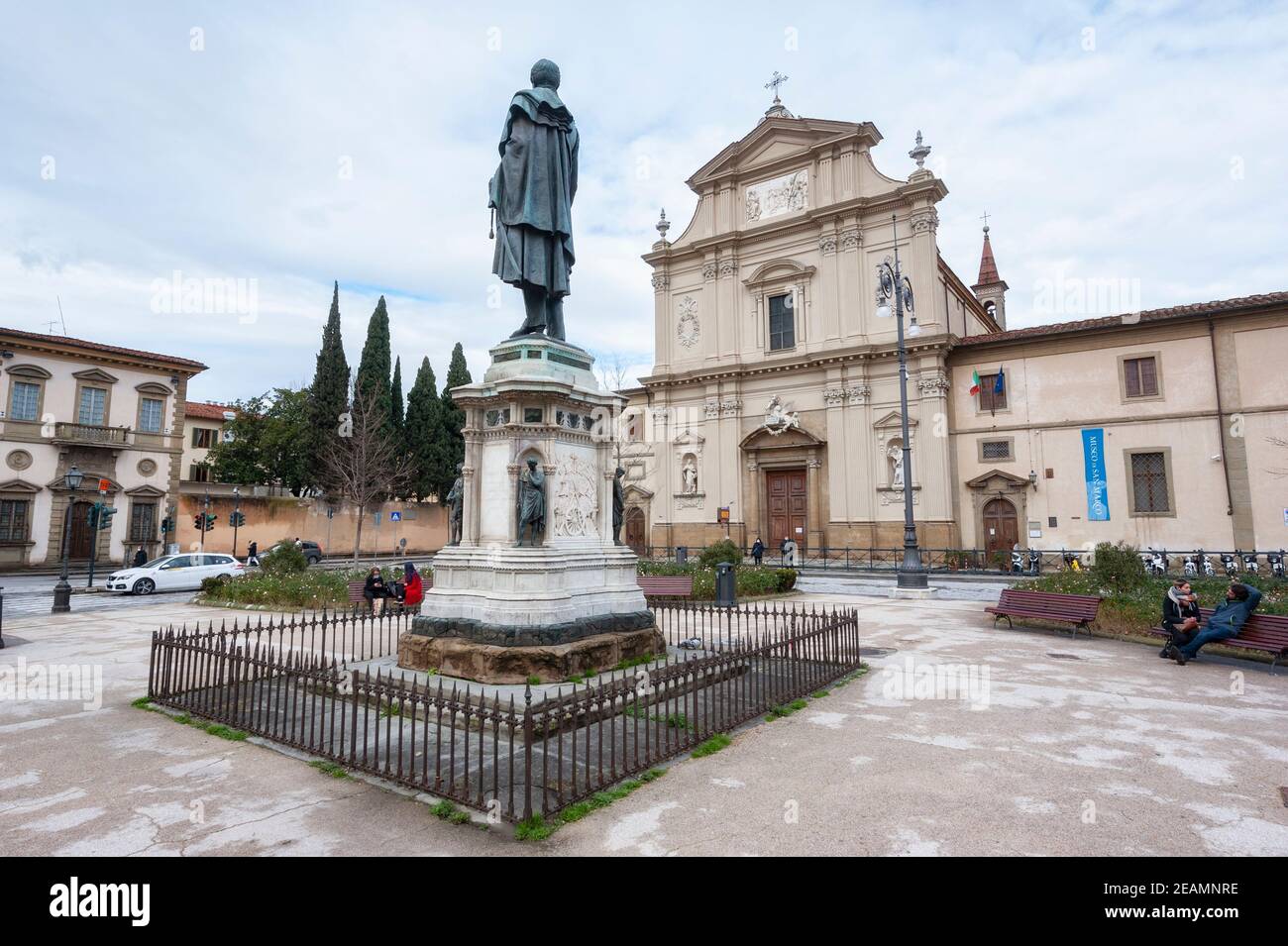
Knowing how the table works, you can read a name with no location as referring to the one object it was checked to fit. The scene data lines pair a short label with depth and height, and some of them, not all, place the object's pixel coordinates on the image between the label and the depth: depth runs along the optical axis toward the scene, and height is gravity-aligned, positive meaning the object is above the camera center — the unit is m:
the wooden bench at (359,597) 14.56 -1.27
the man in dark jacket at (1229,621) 8.62 -1.14
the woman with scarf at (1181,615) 8.90 -1.11
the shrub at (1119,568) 12.63 -0.62
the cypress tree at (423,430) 40.03 +6.67
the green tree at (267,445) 37.25 +5.45
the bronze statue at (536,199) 7.89 +4.09
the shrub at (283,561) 16.97 -0.53
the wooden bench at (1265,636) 8.13 -1.28
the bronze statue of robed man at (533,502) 7.05 +0.39
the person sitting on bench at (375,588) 13.34 -0.99
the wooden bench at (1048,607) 10.94 -1.24
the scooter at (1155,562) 21.52 -0.91
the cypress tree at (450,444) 40.84 +5.98
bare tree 32.09 +4.28
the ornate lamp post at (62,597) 15.36 -1.31
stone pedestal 6.68 -0.08
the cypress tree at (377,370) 36.47 +9.62
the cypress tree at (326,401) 35.78 +7.50
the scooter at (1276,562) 20.16 -0.84
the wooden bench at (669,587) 15.25 -1.14
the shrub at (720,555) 18.28 -0.48
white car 19.44 -0.99
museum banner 24.48 +2.30
